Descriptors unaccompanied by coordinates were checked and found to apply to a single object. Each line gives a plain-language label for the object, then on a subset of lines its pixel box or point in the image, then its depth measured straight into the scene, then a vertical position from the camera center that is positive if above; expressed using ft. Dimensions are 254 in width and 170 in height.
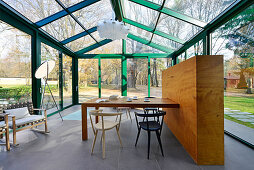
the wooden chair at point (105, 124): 6.61 -2.52
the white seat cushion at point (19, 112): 8.95 -2.08
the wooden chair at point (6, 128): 7.44 -2.68
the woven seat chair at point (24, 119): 8.05 -2.56
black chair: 6.52 -2.50
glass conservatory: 8.80 +4.32
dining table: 8.18 -1.42
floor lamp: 11.35 +1.55
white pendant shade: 8.18 +3.89
